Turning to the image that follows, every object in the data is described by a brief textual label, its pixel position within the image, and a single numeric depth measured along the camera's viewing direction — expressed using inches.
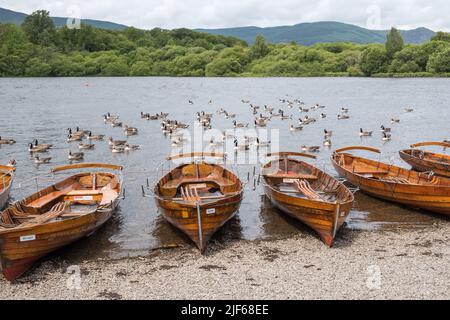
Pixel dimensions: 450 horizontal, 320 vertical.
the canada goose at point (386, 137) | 1563.7
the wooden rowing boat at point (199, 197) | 616.4
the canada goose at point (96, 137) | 1526.8
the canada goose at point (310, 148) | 1344.7
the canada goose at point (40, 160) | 1214.4
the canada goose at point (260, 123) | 1854.2
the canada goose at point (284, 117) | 2075.3
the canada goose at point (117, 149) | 1352.9
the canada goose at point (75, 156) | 1256.8
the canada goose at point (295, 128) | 1748.3
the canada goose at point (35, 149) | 1339.9
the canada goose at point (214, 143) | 1453.1
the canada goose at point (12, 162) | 1167.6
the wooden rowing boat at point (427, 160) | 916.6
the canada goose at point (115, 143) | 1388.9
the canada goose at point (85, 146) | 1392.7
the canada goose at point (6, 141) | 1461.6
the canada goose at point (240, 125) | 1807.6
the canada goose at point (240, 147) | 1357.0
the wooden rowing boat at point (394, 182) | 721.0
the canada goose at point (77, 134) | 1512.1
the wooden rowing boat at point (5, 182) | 787.4
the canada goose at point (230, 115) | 2101.4
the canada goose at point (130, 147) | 1374.9
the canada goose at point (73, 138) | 1503.9
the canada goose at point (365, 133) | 1638.9
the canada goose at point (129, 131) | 1627.6
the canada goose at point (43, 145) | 1355.2
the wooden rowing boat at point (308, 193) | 625.0
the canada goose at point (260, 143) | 1414.9
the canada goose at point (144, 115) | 2056.5
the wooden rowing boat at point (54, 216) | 536.4
